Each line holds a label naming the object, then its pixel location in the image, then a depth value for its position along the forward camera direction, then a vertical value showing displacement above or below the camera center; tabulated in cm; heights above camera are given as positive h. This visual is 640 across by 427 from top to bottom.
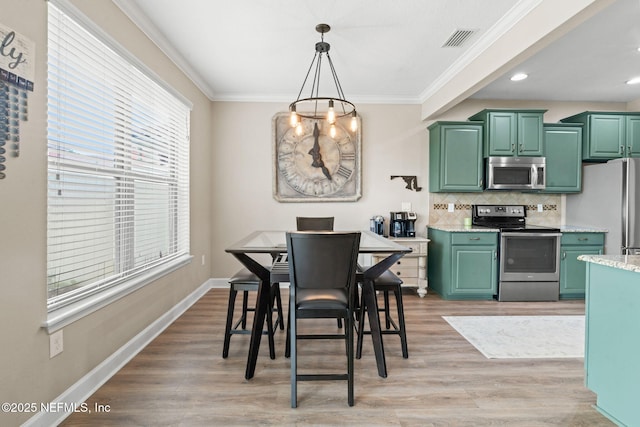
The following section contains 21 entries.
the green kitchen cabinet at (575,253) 388 -48
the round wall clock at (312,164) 432 +61
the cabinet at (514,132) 399 +98
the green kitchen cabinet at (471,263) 388 -61
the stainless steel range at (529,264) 385 -61
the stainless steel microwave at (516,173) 401 +48
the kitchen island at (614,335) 155 -62
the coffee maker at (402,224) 421 -17
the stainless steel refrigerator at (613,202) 352 +13
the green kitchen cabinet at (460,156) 408 +70
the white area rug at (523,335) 256 -108
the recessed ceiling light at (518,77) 351 +148
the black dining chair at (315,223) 338 -14
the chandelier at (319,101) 263 +142
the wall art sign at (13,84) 139 +54
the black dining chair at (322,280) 185 -41
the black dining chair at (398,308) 242 -74
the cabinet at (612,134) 403 +98
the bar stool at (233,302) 245 -72
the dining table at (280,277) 216 -46
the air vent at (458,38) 270 +148
